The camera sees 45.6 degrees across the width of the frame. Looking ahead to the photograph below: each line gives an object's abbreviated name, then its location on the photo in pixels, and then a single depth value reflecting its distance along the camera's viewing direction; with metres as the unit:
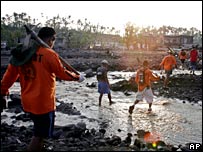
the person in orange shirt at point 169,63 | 11.56
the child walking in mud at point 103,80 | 8.26
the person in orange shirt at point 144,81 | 7.21
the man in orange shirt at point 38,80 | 3.08
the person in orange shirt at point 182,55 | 15.95
